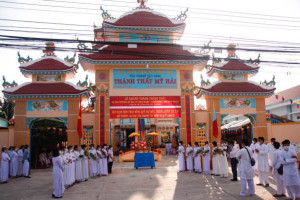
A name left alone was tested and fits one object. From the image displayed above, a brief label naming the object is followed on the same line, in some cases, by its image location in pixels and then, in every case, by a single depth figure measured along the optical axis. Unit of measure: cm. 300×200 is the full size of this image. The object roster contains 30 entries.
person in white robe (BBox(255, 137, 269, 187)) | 955
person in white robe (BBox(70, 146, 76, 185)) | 1044
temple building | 1598
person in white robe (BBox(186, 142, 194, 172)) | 1365
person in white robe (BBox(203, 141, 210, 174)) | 1288
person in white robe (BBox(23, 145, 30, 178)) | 1314
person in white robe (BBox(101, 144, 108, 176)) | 1289
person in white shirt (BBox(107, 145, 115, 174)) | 1355
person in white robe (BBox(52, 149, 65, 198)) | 852
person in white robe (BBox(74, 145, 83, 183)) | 1129
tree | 3033
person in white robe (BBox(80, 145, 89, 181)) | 1164
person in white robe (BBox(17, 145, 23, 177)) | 1377
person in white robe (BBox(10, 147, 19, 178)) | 1333
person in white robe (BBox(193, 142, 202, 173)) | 1326
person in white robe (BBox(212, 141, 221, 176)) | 1213
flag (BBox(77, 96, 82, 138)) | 1420
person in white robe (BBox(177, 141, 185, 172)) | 1382
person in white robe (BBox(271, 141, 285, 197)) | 772
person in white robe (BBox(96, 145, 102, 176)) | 1266
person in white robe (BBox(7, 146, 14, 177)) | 1328
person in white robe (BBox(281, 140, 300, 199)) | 718
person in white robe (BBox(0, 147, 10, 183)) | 1201
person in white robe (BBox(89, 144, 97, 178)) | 1244
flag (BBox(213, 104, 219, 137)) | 1459
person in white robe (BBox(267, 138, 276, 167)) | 1230
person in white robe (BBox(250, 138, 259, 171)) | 1261
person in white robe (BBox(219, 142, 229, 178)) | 1167
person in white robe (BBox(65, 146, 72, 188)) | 988
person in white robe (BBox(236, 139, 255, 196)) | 805
